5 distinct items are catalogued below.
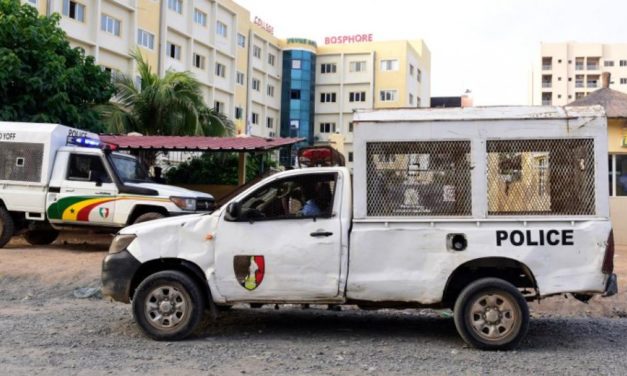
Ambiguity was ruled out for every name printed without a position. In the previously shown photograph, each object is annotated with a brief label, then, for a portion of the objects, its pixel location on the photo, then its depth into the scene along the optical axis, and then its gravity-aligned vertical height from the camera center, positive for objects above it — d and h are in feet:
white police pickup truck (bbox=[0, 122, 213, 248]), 38.81 +0.82
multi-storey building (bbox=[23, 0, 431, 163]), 123.44 +41.40
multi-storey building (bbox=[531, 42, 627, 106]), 312.29 +76.60
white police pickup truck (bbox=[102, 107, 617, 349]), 19.44 -0.89
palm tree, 63.36 +10.47
